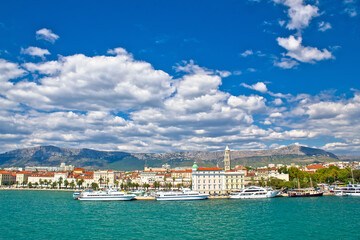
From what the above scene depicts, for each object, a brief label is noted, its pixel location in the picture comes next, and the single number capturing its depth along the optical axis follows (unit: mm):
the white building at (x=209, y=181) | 111812
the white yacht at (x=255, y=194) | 93688
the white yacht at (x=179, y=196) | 90375
